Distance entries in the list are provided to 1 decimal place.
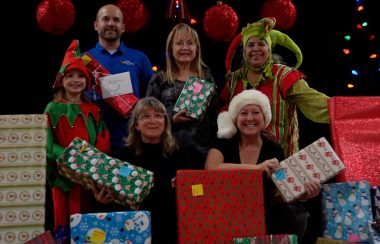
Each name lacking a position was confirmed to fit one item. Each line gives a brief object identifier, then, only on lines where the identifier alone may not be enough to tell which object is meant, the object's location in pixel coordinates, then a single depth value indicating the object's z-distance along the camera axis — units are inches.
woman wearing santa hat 133.1
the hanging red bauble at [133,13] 186.5
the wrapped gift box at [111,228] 110.3
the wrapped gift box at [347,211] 119.6
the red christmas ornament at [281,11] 189.2
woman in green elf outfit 149.1
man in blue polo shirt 162.1
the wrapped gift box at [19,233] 115.1
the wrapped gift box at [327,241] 119.0
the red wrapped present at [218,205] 118.6
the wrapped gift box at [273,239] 112.4
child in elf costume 136.7
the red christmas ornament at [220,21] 188.2
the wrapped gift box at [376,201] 121.3
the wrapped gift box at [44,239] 110.6
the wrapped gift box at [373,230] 116.8
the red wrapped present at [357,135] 137.3
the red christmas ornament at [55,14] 175.8
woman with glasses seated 130.2
